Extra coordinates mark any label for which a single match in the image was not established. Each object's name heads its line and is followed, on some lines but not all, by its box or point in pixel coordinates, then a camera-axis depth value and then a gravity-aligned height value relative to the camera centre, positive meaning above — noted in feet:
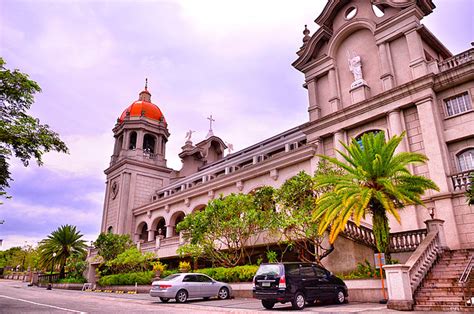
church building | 59.93 +31.36
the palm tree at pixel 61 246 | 143.43 +11.10
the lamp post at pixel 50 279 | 116.88 -1.58
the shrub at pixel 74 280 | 127.79 -2.02
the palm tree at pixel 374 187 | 45.70 +10.51
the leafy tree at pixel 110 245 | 109.81 +8.46
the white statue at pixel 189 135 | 156.50 +58.19
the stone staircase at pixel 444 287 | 34.63 -2.00
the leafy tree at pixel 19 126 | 42.06 +17.58
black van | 39.34 -1.58
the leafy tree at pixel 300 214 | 56.65 +9.03
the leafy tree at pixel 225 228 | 68.44 +8.32
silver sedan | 52.90 -2.32
